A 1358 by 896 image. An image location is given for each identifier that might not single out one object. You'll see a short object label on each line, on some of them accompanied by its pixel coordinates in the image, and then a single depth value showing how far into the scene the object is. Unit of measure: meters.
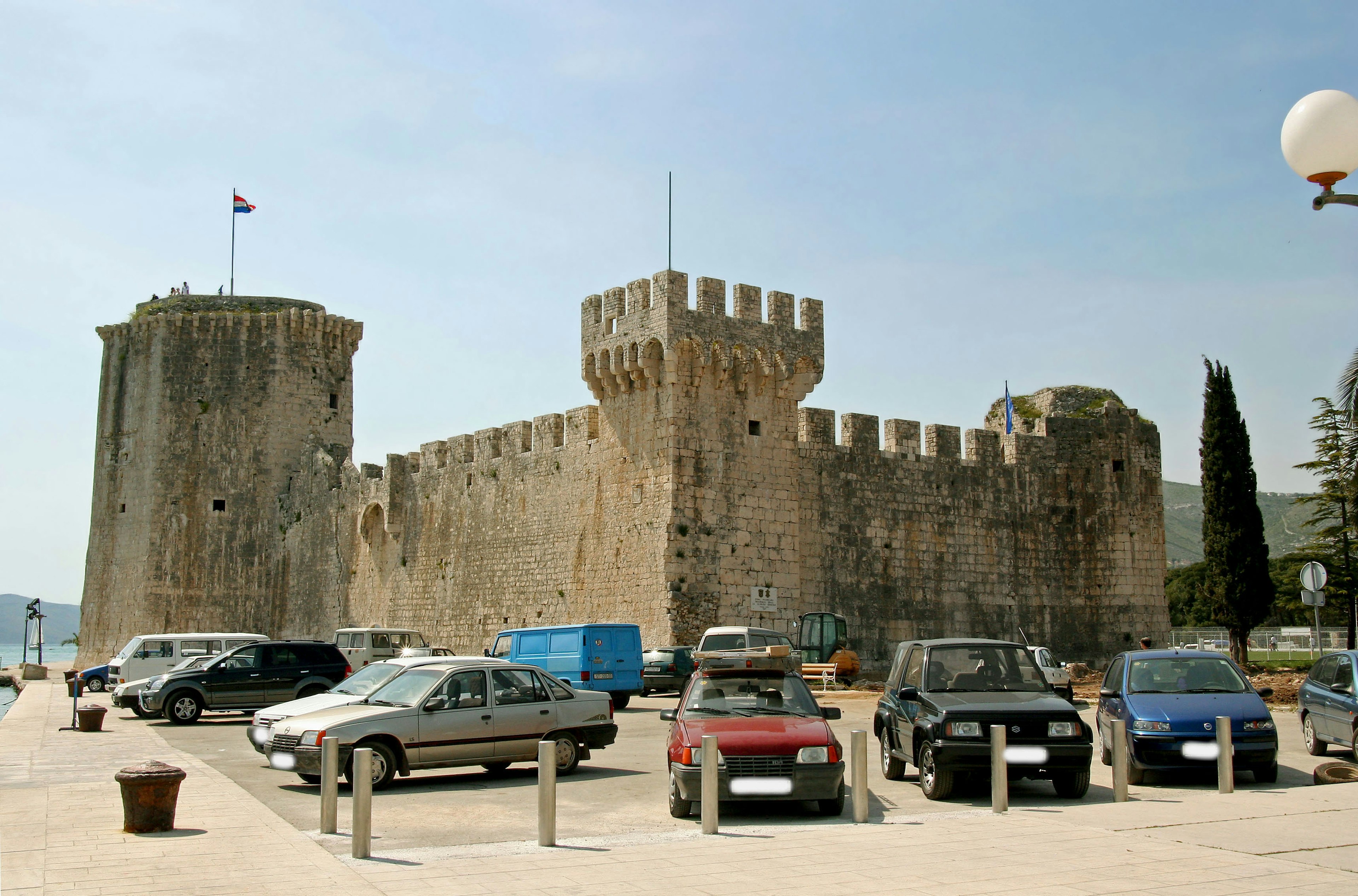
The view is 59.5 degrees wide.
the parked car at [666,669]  21.84
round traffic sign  17.42
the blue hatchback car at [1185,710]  10.98
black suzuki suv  10.11
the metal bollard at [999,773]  9.55
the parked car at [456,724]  11.18
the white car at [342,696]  12.60
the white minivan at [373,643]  24.88
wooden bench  22.98
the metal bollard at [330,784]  8.79
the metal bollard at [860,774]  9.02
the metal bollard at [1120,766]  10.10
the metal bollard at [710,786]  8.75
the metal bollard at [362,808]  7.92
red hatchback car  9.38
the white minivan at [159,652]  22.64
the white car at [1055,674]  18.44
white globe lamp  7.29
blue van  19.80
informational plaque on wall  23.34
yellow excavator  23.95
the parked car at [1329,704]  12.41
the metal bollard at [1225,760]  10.40
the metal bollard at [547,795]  8.34
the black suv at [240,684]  18.66
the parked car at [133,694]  19.91
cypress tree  29.28
